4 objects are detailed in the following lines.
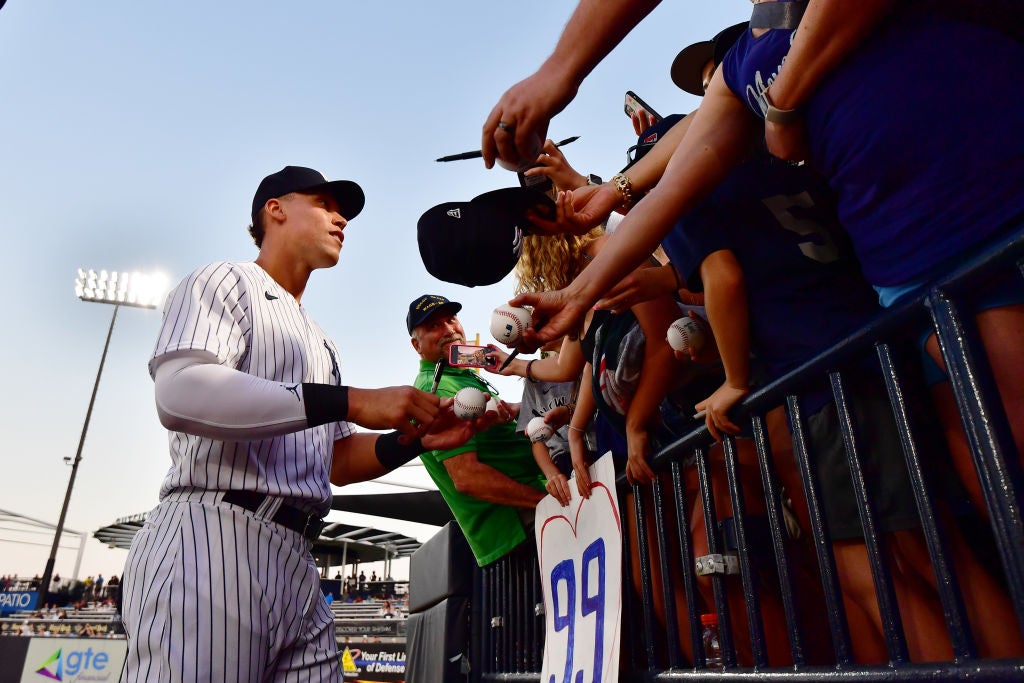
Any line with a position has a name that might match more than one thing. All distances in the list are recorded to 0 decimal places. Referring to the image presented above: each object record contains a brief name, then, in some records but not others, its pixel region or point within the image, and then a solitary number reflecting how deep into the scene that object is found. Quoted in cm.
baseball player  170
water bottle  182
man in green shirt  291
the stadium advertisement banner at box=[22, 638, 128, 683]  835
